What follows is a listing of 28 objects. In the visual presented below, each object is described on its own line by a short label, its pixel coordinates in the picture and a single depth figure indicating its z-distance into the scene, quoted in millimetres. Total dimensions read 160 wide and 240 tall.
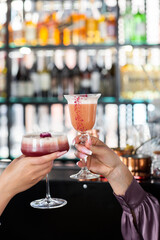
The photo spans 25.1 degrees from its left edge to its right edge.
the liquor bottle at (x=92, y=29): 3441
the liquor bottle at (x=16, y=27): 3549
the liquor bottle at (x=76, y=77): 3568
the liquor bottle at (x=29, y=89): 3533
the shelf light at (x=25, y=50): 3480
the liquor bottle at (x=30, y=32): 3500
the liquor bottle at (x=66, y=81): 3551
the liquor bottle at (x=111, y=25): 3381
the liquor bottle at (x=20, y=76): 3693
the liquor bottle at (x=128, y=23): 3360
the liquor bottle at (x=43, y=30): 3512
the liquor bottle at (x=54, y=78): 3535
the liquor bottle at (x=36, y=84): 3537
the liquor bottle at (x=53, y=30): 3479
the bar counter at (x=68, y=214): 1521
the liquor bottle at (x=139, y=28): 3328
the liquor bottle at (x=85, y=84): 3518
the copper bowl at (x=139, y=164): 1533
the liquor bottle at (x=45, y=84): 3518
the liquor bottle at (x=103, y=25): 3398
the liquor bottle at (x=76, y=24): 3459
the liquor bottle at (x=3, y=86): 3586
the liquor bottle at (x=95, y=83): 3488
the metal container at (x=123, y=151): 1638
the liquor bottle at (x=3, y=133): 3609
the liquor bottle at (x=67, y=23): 3480
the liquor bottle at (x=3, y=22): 3568
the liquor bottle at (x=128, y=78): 3420
